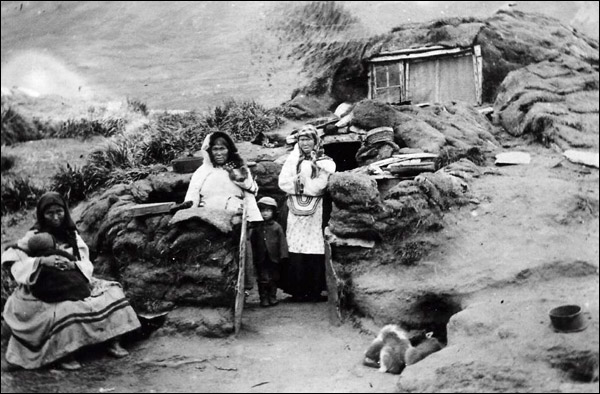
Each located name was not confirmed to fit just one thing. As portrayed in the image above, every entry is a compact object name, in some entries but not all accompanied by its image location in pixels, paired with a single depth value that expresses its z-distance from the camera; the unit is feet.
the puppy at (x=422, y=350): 19.80
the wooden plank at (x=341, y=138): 34.27
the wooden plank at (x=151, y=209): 24.95
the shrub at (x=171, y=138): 33.65
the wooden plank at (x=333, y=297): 23.97
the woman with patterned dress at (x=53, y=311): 19.31
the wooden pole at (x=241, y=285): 23.06
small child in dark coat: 25.72
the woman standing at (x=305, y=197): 26.13
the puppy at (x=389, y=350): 20.01
